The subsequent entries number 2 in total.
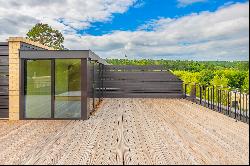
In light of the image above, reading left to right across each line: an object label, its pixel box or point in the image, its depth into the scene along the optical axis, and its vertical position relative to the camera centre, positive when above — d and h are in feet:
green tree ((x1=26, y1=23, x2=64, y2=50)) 59.85 +20.56
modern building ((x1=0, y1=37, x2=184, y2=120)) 14.53 -0.31
